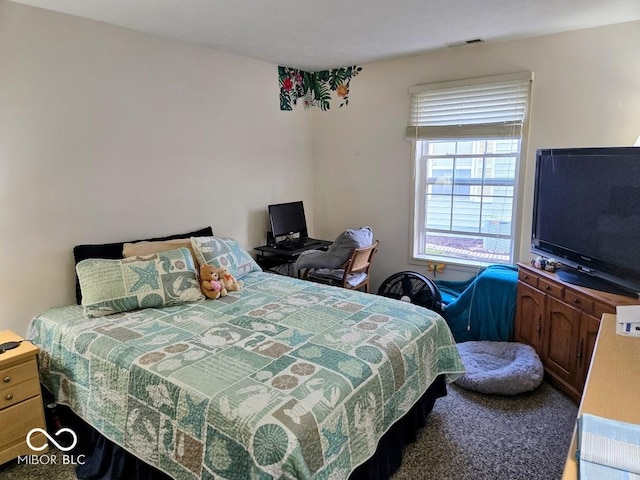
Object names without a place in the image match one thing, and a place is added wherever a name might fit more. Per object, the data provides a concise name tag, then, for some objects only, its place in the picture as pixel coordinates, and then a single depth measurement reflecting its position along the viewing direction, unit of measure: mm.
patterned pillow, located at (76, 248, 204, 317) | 2521
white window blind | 3352
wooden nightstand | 2115
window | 3432
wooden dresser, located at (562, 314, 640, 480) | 1201
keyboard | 3954
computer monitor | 4004
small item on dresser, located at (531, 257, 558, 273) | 2920
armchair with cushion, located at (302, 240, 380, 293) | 3504
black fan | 3547
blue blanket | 3258
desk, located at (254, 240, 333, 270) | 3854
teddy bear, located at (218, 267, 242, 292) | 2943
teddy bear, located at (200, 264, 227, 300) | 2822
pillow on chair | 3469
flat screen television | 2338
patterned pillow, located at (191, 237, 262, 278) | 3076
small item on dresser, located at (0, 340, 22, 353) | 2195
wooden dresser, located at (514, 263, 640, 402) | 2449
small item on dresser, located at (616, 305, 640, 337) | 1761
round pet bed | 2711
